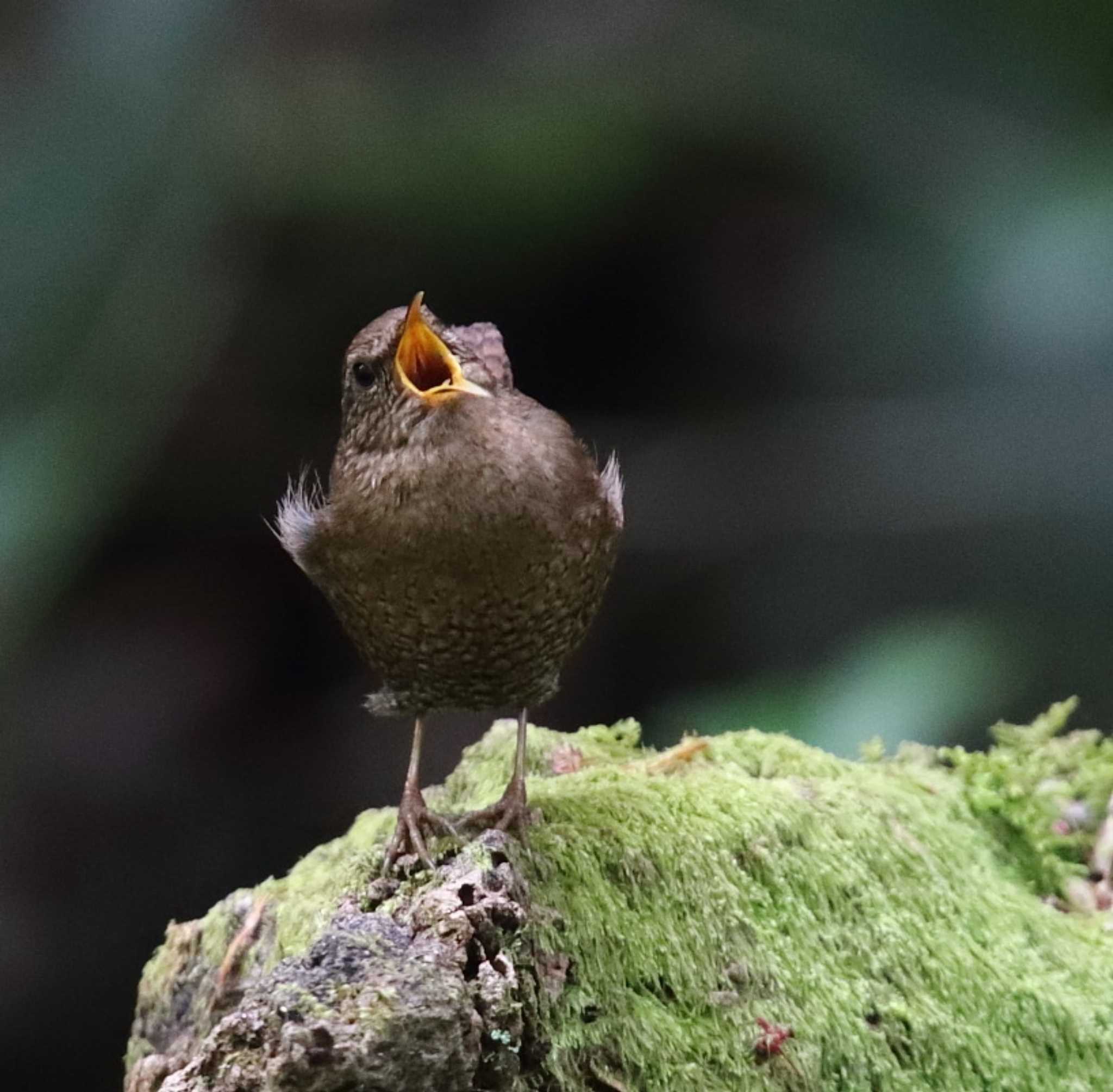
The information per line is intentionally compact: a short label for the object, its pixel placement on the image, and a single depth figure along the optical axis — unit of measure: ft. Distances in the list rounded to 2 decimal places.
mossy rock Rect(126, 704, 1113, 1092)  15.46
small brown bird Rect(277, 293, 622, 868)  15.65
